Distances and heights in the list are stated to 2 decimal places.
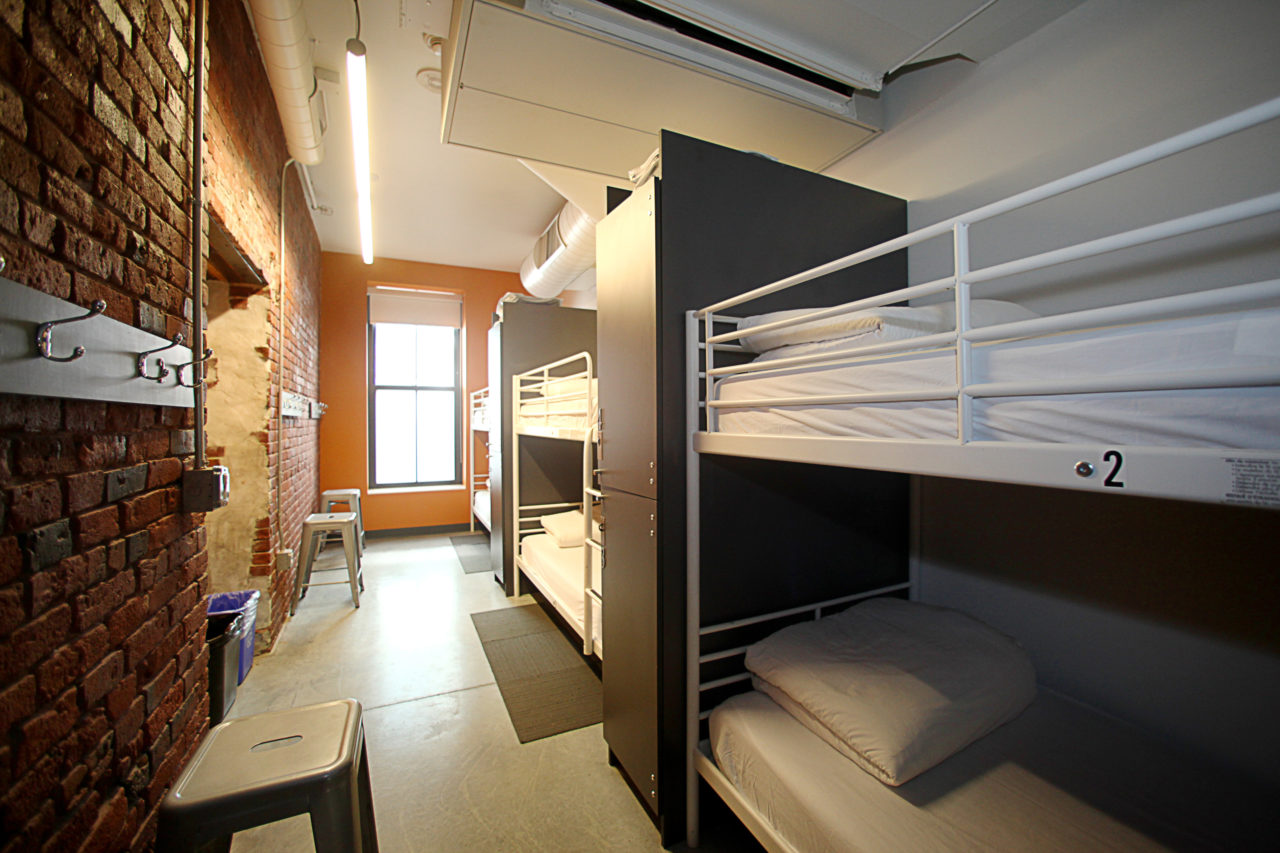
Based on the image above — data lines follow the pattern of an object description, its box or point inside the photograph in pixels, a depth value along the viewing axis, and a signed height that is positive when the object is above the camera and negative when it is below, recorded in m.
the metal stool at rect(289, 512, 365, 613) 3.74 -0.86
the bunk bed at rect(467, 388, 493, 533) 5.16 -0.63
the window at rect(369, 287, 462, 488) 6.11 +0.49
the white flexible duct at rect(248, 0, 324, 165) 2.10 +1.70
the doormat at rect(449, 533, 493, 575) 4.77 -1.31
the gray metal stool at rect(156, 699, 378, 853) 0.98 -0.73
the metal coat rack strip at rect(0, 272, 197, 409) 0.80 +0.15
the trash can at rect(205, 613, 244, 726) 2.03 -0.95
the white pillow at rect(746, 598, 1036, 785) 1.24 -0.72
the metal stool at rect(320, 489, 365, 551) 4.95 -0.69
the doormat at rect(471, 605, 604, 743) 2.35 -1.34
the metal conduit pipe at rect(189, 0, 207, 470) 1.55 +0.70
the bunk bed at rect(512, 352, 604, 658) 2.44 -0.68
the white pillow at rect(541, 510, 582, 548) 3.33 -0.69
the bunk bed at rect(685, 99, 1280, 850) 0.69 -0.04
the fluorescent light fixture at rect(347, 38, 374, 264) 2.06 +1.52
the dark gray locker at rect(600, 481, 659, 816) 1.67 -0.76
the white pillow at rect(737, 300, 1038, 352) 1.25 +0.27
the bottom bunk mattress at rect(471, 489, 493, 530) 4.92 -0.86
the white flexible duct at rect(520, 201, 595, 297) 3.95 +1.49
